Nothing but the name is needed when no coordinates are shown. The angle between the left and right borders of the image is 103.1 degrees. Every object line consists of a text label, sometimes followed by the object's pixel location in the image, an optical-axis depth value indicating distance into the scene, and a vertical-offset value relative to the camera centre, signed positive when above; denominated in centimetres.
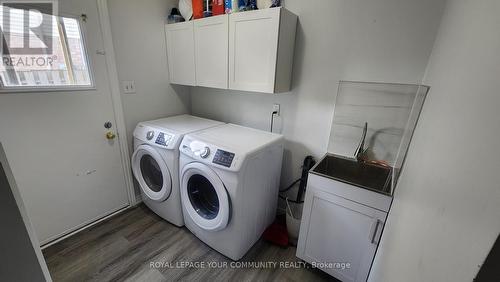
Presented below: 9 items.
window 128 +10
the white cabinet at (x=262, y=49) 147 +23
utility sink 147 -65
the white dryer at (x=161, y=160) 170 -76
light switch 192 -13
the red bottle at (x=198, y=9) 183 +60
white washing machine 139 -78
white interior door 142 -61
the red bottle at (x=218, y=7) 171 +59
